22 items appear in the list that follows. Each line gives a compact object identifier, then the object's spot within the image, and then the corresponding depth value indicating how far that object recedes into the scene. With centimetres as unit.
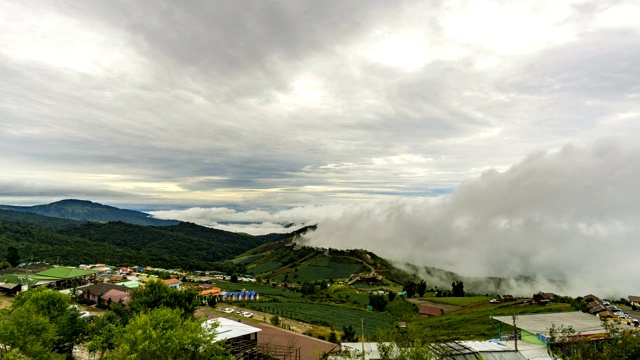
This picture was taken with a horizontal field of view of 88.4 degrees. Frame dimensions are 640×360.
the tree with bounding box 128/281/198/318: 5325
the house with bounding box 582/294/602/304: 11269
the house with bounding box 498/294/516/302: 12045
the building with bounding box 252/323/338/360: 4681
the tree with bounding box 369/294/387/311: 13175
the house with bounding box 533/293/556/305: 10104
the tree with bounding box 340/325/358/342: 6700
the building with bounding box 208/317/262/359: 4306
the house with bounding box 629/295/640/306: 10890
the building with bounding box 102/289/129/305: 8231
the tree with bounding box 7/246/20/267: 13362
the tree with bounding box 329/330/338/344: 6392
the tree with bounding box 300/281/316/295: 16221
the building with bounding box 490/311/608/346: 4996
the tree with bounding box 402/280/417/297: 16775
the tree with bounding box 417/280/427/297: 17112
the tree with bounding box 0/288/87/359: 3631
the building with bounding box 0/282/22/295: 9194
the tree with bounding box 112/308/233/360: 2622
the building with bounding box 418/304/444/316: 11812
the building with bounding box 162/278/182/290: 12369
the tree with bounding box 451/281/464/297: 17031
